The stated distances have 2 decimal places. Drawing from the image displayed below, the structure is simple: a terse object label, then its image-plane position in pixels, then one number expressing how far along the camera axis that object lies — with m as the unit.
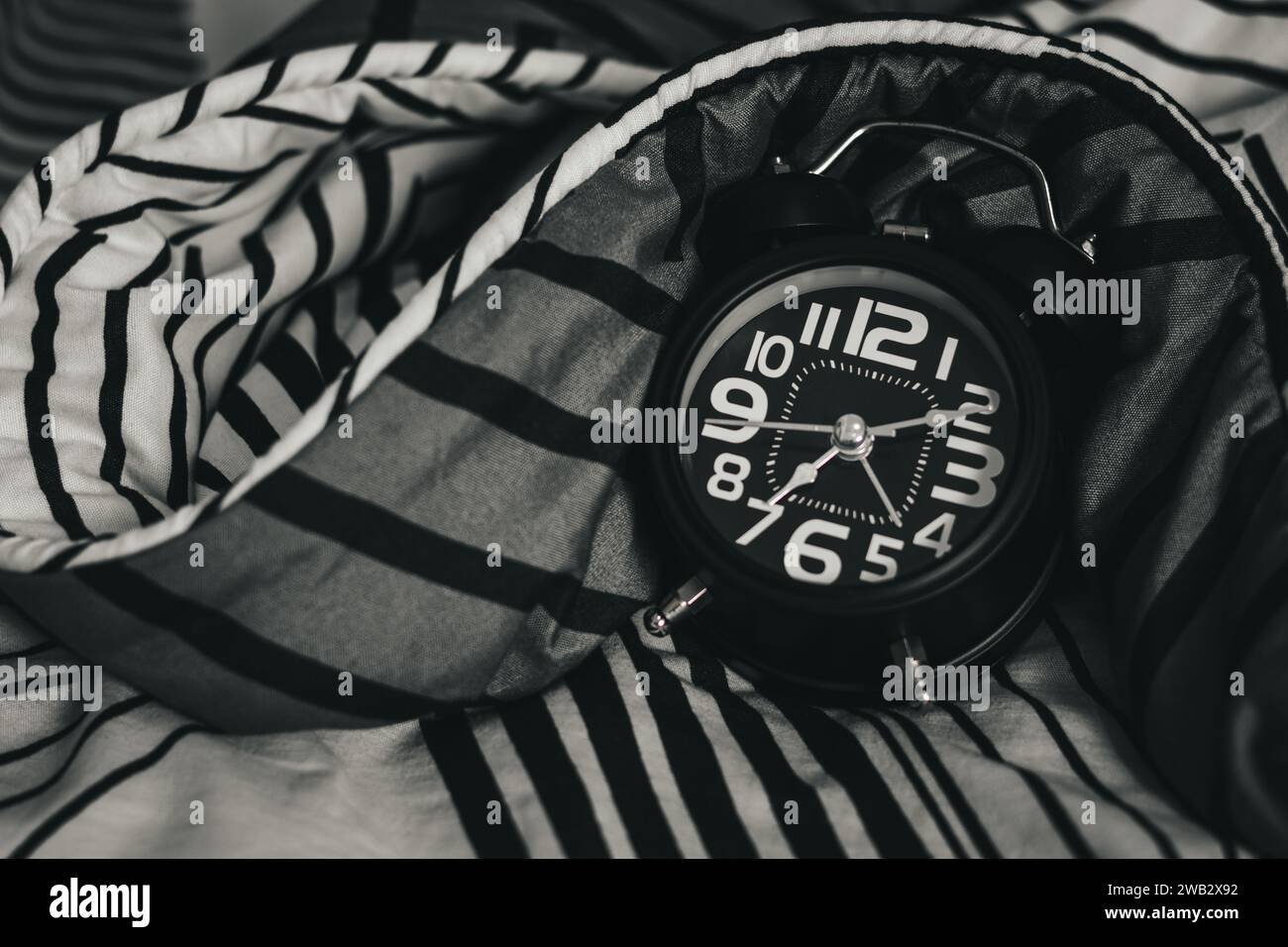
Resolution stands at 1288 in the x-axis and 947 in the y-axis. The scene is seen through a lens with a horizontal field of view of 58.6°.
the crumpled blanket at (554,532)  0.71
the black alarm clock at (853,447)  0.74
